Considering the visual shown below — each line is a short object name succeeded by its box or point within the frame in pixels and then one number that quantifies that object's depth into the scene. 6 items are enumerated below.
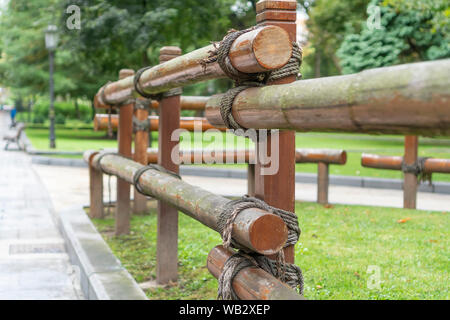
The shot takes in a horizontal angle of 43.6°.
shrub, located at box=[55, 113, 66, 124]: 36.91
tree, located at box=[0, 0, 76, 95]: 21.84
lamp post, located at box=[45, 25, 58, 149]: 17.22
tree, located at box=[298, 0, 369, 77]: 24.64
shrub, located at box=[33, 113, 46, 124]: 38.59
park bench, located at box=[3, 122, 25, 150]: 18.83
